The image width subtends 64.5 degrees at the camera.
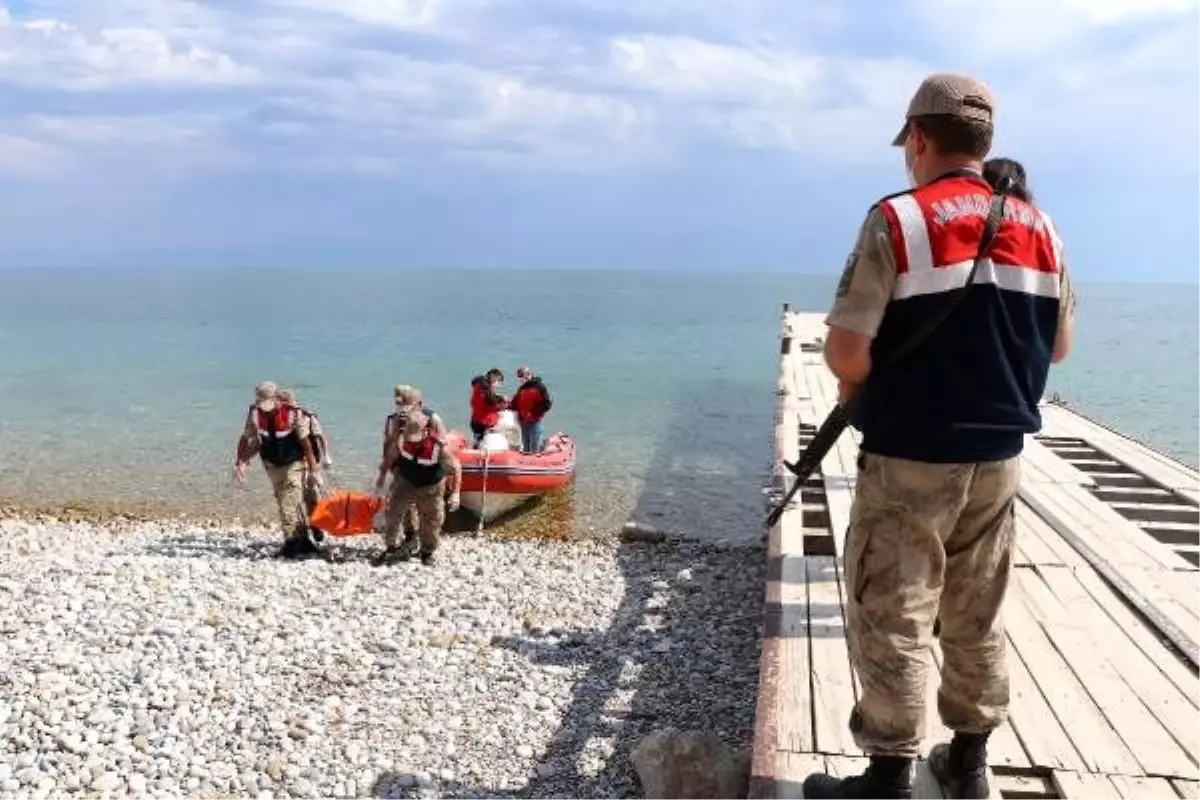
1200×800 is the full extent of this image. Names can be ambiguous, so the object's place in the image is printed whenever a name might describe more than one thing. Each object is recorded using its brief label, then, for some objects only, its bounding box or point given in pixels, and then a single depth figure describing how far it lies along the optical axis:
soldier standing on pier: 2.75
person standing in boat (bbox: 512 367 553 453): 15.41
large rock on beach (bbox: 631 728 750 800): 5.16
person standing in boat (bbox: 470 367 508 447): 14.91
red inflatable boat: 13.74
